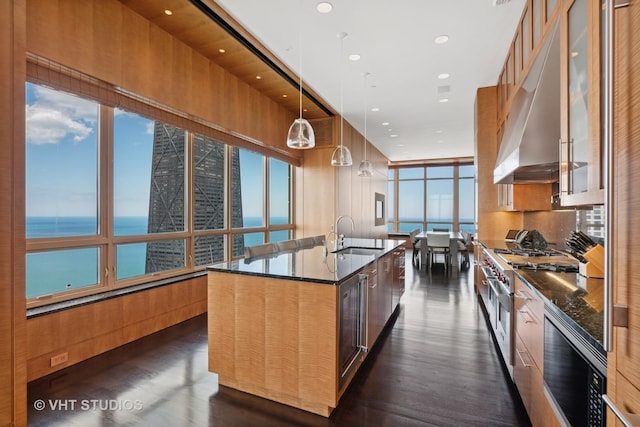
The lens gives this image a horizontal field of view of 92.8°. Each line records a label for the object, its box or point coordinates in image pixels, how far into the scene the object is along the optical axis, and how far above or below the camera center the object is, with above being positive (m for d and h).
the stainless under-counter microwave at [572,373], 1.03 -0.65
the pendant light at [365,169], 4.46 +0.65
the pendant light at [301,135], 2.86 +0.74
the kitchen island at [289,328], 2.05 -0.84
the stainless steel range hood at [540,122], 2.21 +0.70
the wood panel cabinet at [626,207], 0.79 +0.01
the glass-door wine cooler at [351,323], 2.17 -0.87
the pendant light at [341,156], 3.72 +0.69
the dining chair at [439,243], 7.02 -0.73
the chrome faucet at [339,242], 3.83 -0.39
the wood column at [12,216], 1.70 -0.01
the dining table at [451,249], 7.23 -0.89
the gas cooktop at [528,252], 2.96 -0.41
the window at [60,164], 2.67 +0.46
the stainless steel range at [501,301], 2.36 -0.80
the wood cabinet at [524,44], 2.42 +1.64
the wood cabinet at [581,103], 1.25 +0.51
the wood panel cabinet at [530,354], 1.61 -0.87
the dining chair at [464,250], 7.41 -0.92
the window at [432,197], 11.58 +0.58
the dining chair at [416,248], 7.56 -0.90
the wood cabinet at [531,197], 3.69 +0.18
